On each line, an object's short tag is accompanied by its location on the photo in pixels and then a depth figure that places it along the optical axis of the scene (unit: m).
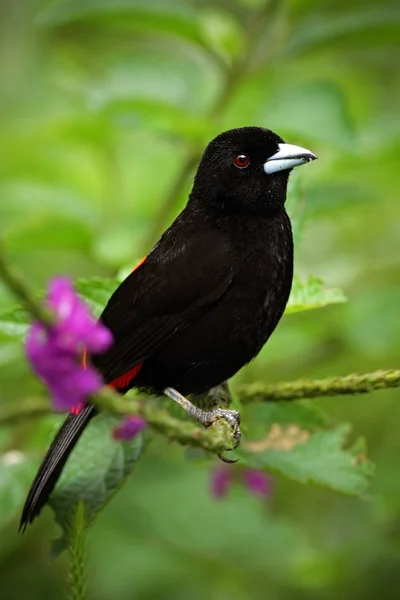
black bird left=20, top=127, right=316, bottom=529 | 5.18
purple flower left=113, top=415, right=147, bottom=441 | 2.78
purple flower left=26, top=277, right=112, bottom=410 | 2.59
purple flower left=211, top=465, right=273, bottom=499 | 7.23
